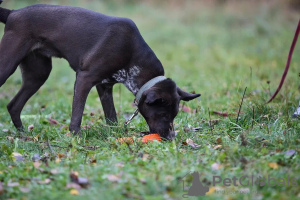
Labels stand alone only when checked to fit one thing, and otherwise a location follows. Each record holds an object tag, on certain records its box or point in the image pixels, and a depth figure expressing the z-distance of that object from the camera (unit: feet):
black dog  32.40
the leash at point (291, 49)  33.07
